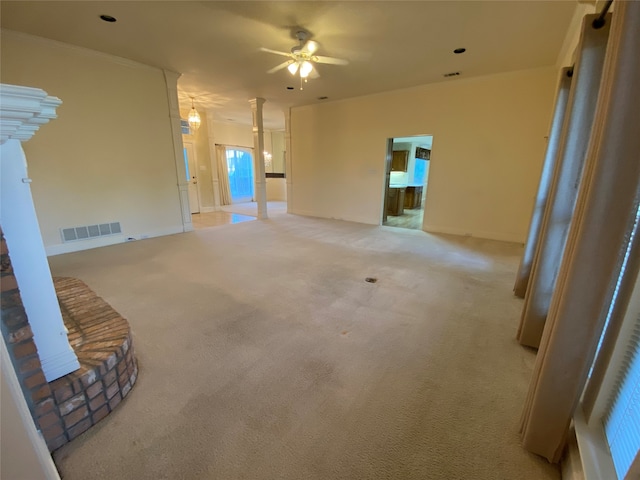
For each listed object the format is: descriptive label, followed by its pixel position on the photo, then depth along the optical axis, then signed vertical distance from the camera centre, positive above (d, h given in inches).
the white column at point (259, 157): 243.8 +14.4
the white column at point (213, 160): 313.0 +14.3
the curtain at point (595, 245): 32.8 -9.0
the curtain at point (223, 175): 352.5 -4.0
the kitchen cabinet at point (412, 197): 341.3 -27.3
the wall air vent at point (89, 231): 157.3 -37.5
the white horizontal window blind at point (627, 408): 34.1 -31.1
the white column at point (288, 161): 284.7 +12.5
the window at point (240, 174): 388.8 -2.4
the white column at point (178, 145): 185.9 +19.0
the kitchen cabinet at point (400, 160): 345.1 +18.8
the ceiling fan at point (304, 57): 126.3 +55.2
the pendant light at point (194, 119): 247.2 +48.2
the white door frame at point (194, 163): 299.4 +9.6
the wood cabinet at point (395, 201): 292.0 -28.2
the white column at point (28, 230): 34.9 -9.7
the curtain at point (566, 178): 59.7 +0.0
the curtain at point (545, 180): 81.5 -0.8
